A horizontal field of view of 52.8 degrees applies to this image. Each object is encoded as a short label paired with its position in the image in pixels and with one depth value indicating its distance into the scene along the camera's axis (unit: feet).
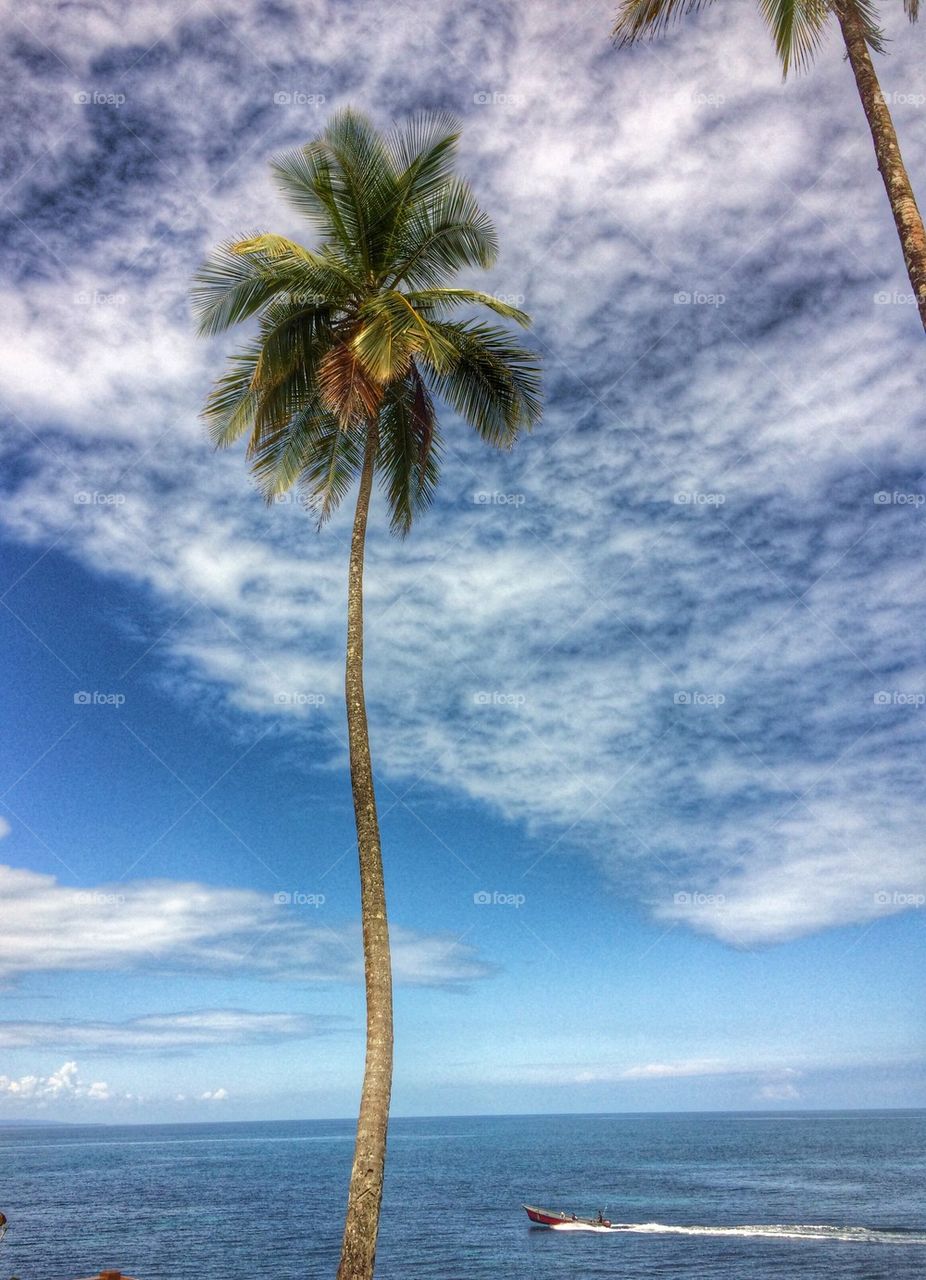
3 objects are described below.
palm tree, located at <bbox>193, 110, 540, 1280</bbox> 44.78
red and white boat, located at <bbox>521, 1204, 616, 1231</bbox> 205.36
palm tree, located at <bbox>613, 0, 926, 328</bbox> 34.96
